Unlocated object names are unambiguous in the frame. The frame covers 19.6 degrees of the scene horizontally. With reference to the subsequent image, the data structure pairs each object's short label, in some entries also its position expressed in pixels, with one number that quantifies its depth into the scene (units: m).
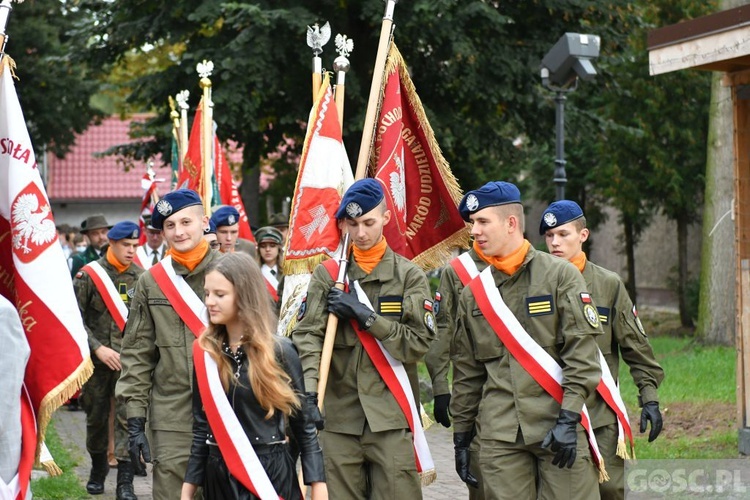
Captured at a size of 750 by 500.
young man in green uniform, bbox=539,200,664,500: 12.47
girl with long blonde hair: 8.64
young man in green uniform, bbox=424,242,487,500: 12.79
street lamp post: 21.94
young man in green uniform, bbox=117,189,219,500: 12.11
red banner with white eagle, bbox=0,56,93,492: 9.98
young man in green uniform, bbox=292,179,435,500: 11.73
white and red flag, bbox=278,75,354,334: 13.89
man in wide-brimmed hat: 24.44
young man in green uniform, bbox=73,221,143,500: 18.18
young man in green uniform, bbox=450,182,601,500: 10.61
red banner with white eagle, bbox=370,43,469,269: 14.48
